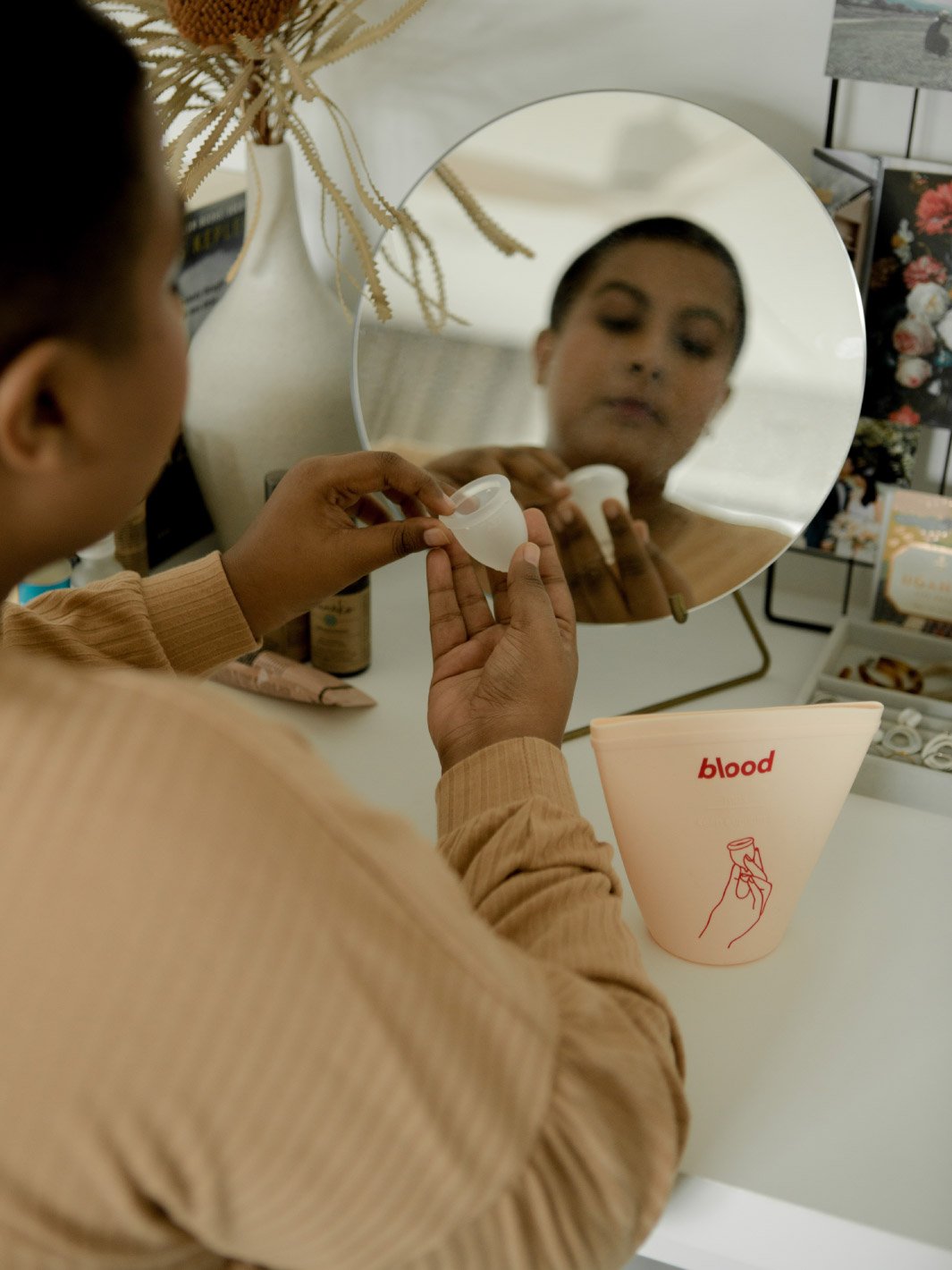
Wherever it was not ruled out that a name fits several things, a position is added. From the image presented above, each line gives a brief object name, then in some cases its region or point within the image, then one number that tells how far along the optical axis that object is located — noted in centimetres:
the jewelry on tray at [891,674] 100
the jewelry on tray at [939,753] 89
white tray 87
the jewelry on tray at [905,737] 90
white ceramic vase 107
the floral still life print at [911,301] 97
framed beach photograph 92
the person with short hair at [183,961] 39
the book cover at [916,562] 101
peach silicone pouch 69
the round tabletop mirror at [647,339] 95
